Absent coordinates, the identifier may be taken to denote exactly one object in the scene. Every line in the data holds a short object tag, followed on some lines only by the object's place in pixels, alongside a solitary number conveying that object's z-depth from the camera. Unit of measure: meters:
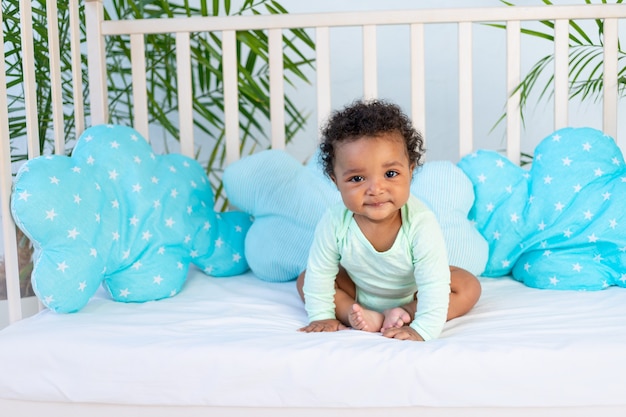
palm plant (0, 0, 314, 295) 1.95
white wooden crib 1.10
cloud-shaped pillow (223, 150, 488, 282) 1.60
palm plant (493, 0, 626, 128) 2.29
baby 1.22
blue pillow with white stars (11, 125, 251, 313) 1.36
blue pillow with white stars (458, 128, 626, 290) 1.51
